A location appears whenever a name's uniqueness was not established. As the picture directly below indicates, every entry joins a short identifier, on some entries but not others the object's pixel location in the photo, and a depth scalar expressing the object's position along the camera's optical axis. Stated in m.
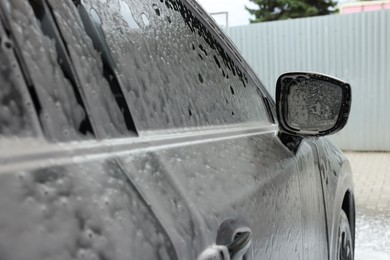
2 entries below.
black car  0.76
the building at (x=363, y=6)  13.43
